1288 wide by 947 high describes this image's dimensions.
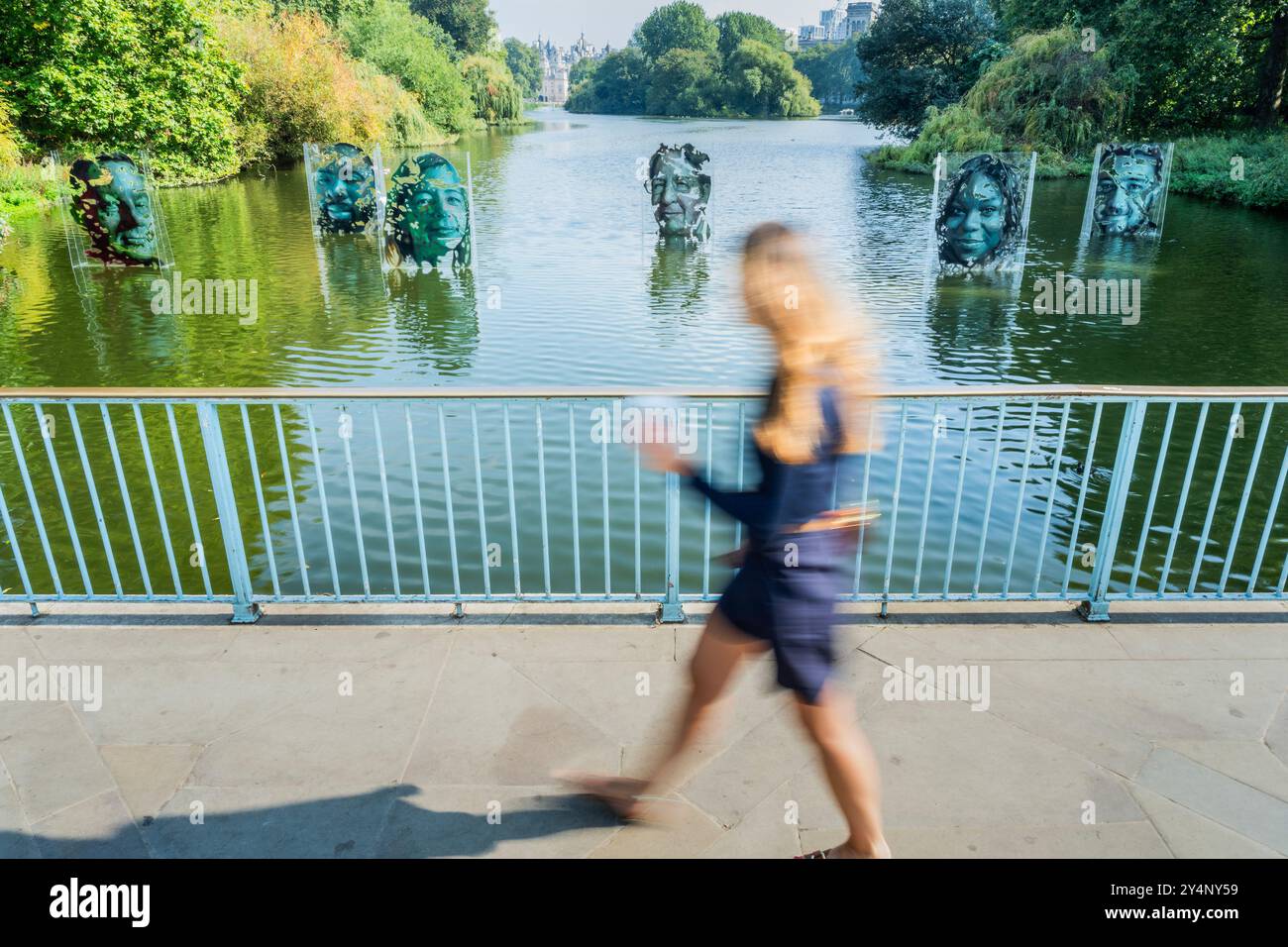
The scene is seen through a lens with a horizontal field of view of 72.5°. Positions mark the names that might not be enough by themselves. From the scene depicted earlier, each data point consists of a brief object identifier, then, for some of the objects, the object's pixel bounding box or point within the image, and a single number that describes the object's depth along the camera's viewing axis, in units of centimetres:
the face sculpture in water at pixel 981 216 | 1774
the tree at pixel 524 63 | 18488
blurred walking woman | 261
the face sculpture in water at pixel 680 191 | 2062
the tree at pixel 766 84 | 10625
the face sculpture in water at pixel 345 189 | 2259
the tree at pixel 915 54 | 4891
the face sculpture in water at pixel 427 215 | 1753
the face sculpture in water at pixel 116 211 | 1827
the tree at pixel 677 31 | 13575
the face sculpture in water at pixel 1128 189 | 2219
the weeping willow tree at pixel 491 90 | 7194
